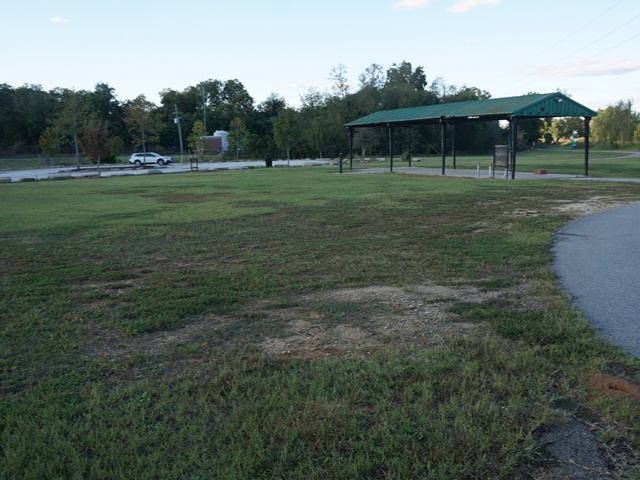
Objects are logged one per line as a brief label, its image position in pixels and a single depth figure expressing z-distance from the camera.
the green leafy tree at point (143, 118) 68.06
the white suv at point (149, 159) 60.00
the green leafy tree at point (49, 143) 59.56
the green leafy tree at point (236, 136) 75.12
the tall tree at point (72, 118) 63.50
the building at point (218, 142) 77.88
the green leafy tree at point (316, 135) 59.22
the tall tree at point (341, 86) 88.49
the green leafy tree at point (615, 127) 75.81
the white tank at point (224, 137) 80.00
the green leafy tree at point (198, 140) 68.00
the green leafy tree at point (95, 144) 42.25
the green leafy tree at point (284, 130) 56.44
